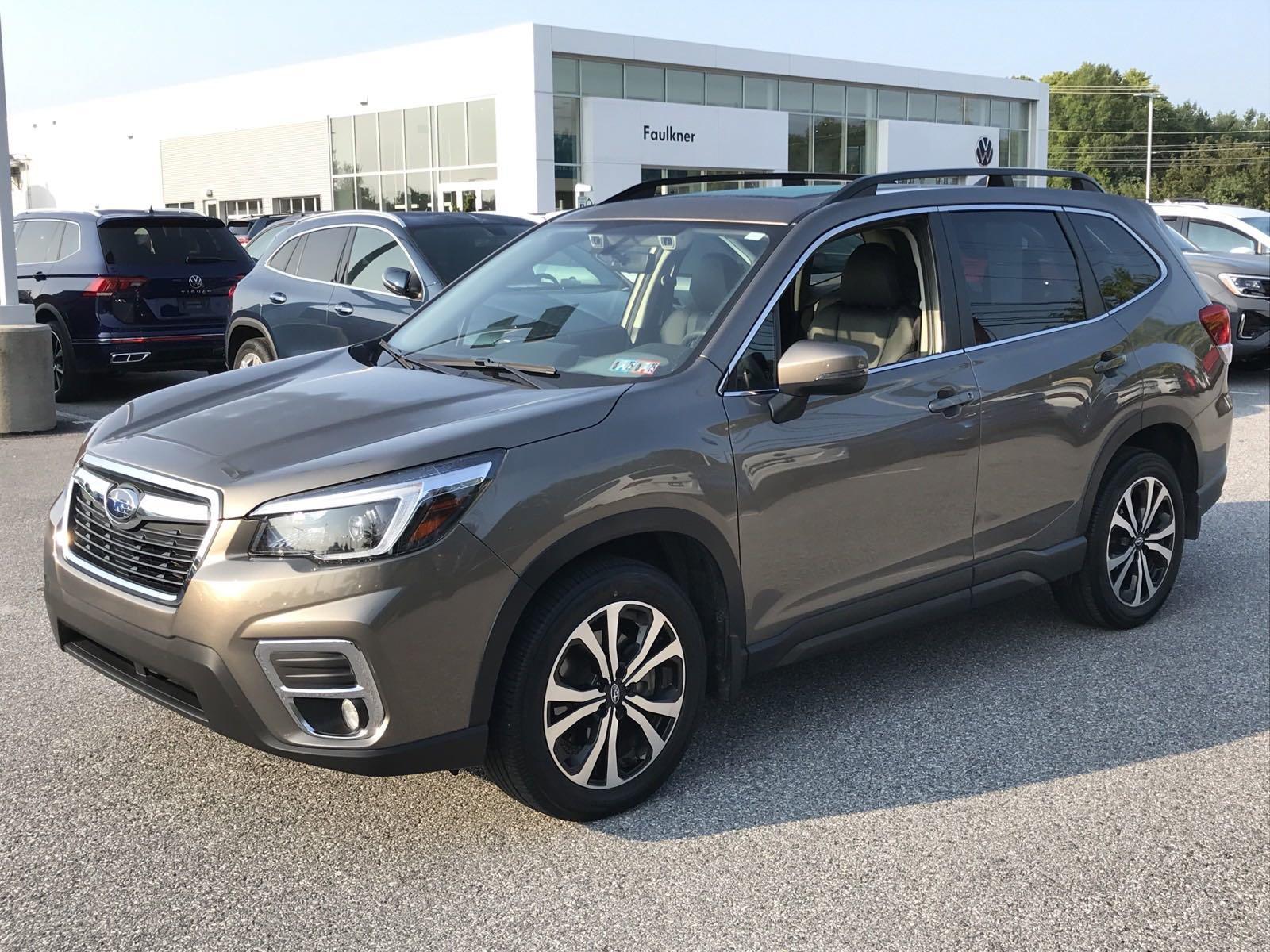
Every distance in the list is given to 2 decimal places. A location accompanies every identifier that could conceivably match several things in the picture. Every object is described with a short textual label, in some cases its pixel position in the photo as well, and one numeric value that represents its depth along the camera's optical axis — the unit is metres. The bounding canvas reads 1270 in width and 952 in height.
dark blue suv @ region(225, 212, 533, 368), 8.96
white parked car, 15.09
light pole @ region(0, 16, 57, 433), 10.60
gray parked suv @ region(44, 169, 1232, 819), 3.33
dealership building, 42.00
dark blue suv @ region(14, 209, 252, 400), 12.23
